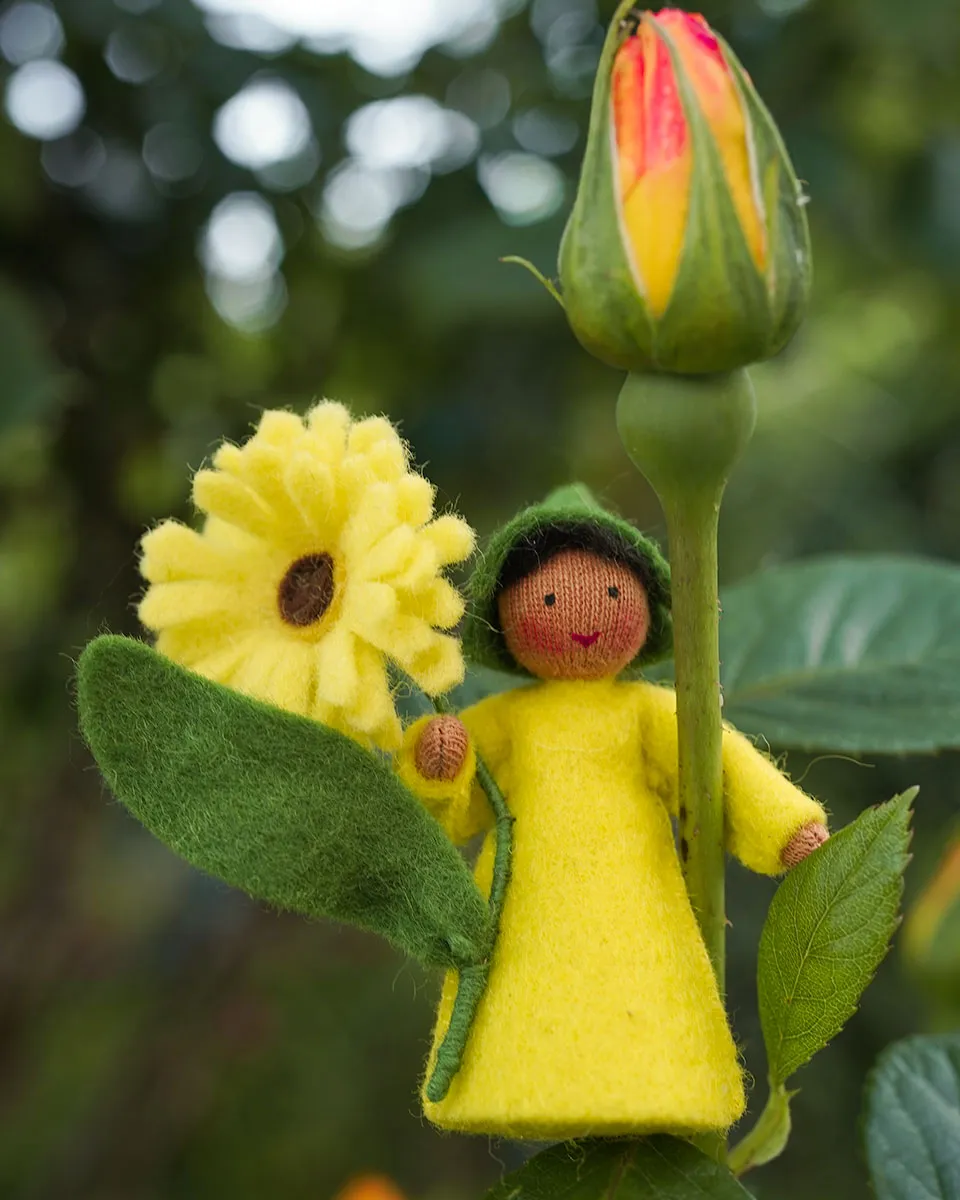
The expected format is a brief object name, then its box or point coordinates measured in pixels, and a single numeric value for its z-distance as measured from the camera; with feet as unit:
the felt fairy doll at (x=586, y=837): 1.01
